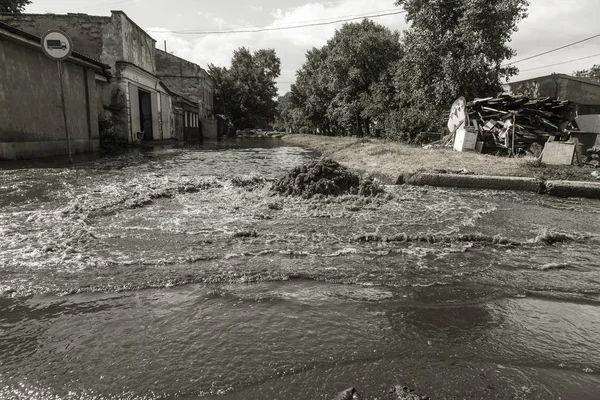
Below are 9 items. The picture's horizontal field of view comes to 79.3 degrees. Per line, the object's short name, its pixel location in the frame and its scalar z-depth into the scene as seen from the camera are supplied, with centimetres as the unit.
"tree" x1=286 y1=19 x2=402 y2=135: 2795
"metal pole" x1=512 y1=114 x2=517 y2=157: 1211
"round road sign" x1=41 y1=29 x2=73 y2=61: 855
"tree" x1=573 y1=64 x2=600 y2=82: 4856
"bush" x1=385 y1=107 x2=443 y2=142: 1927
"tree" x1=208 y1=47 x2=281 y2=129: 5121
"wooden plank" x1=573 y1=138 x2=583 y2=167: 984
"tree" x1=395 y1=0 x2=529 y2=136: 1591
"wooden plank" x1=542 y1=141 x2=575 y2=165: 984
